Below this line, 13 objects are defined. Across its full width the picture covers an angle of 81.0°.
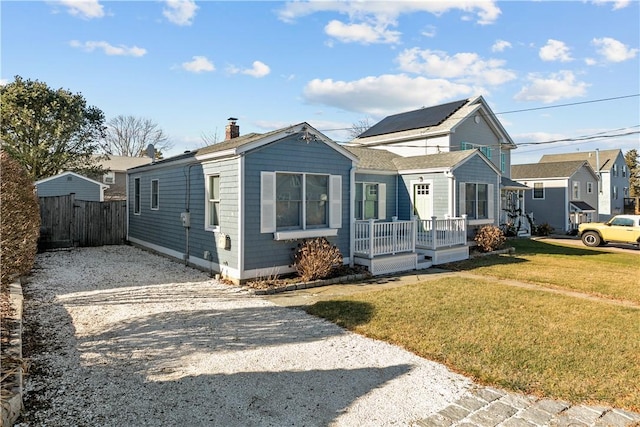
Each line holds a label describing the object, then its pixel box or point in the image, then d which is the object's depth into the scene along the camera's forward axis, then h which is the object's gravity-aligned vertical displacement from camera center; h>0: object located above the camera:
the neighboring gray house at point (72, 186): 21.53 +1.52
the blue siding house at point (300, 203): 9.10 +0.25
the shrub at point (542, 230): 23.34 -1.25
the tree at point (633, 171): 47.27 +5.10
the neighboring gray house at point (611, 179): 36.59 +3.08
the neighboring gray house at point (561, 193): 26.11 +1.24
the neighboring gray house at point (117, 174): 32.31 +3.38
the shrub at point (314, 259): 9.23 -1.22
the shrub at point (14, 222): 4.65 -0.14
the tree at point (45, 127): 21.03 +5.02
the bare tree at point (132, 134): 46.86 +9.82
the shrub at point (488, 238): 14.73 -1.10
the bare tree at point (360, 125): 44.28 +10.14
